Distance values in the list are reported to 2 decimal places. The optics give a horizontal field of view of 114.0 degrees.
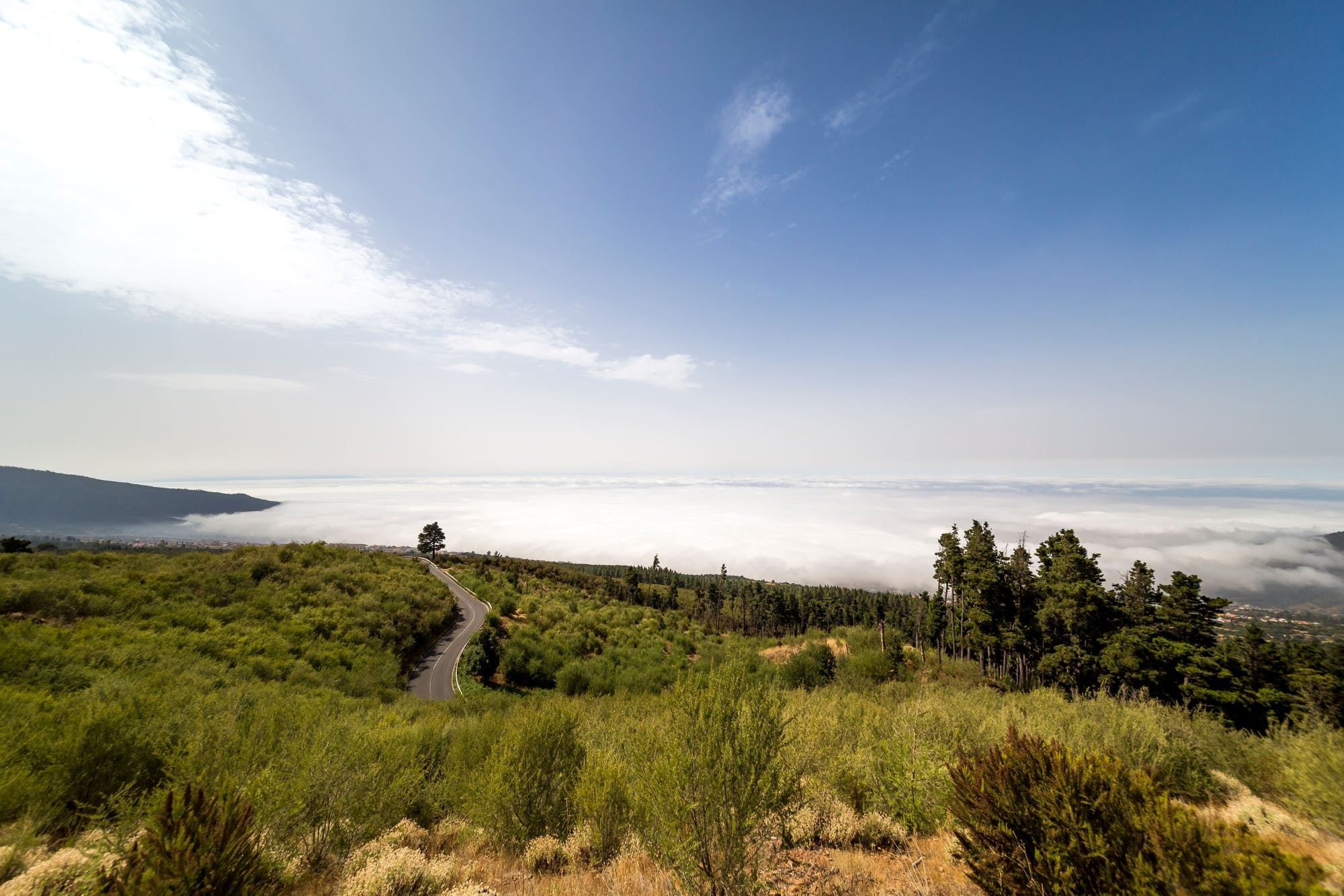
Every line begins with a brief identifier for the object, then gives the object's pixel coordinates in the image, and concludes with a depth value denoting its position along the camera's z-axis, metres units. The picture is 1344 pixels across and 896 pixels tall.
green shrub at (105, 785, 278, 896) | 5.00
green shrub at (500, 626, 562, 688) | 34.53
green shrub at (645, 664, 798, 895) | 6.73
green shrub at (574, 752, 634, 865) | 9.82
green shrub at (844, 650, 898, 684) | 33.53
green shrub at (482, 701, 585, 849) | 10.21
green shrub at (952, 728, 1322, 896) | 5.03
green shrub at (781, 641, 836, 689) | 33.94
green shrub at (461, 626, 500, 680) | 33.22
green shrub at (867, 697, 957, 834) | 10.51
